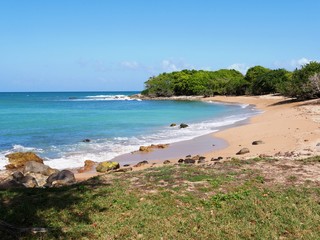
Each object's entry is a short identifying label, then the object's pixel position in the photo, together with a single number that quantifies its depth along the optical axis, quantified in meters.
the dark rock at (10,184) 11.26
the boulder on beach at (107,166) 15.83
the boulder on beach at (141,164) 16.56
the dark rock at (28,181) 12.75
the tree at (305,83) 48.83
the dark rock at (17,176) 13.39
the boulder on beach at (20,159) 17.20
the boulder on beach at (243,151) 17.59
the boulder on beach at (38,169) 15.38
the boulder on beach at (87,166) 16.20
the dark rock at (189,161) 15.53
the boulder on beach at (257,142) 20.28
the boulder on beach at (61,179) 12.58
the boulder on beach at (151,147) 20.59
